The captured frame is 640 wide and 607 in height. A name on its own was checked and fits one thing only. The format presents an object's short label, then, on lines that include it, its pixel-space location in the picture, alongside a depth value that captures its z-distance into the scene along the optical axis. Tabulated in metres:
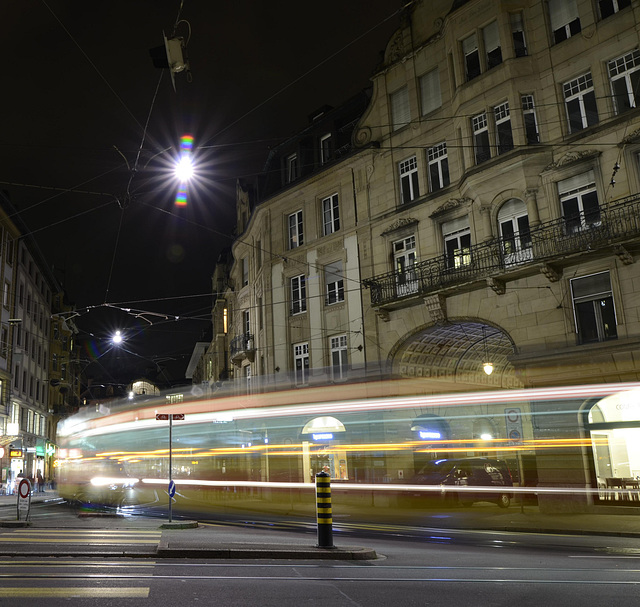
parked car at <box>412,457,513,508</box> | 21.80
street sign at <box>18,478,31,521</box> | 17.00
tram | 20.95
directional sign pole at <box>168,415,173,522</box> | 15.97
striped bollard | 11.19
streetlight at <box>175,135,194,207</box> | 20.38
